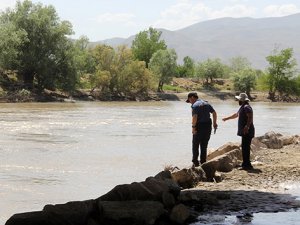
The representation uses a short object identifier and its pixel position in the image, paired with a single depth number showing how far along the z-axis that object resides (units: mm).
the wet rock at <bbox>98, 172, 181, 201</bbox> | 8719
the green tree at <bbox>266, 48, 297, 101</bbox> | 108688
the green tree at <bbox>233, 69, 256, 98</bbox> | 103938
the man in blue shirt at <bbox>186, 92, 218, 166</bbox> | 12969
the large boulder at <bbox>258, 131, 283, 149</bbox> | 19078
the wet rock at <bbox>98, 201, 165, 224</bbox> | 8023
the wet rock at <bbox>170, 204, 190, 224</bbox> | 8250
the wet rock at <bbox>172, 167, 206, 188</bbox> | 11312
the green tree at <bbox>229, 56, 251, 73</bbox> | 160088
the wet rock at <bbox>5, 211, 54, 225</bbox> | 7680
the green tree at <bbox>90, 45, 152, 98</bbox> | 82375
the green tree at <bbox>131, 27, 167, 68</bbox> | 115938
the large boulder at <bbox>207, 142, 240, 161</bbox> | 15852
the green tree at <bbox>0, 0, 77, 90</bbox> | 71312
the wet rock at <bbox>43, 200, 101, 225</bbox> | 7837
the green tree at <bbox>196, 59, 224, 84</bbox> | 111938
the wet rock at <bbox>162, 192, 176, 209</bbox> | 8758
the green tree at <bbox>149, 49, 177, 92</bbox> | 97938
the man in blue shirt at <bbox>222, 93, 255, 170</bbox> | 13190
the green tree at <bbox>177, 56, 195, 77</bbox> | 129875
